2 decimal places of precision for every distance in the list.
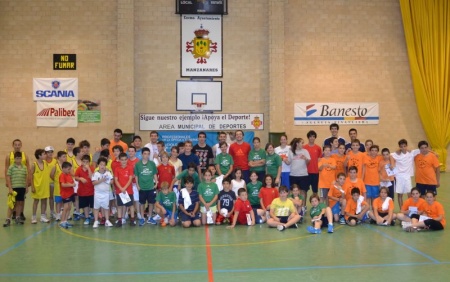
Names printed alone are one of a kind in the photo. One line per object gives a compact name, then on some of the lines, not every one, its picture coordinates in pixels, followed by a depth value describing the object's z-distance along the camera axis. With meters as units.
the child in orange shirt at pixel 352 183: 11.15
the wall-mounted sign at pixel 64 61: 20.11
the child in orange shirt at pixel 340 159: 11.93
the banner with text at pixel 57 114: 20.17
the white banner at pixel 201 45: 20.23
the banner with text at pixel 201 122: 20.30
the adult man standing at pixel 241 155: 12.48
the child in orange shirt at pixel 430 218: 10.16
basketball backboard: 20.33
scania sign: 20.12
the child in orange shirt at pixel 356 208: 10.91
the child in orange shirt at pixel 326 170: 11.68
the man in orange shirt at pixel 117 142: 12.58
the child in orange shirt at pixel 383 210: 10.83
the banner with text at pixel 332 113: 20.88
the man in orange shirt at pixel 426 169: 11.73
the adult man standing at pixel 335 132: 12.84
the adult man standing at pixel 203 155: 12.62
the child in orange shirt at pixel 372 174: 11.70
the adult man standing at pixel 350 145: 13.08
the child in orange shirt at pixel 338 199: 11.16
